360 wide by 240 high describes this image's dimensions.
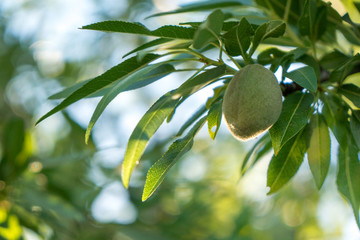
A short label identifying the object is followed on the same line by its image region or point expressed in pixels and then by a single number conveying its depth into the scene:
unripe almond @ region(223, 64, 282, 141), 0.44
